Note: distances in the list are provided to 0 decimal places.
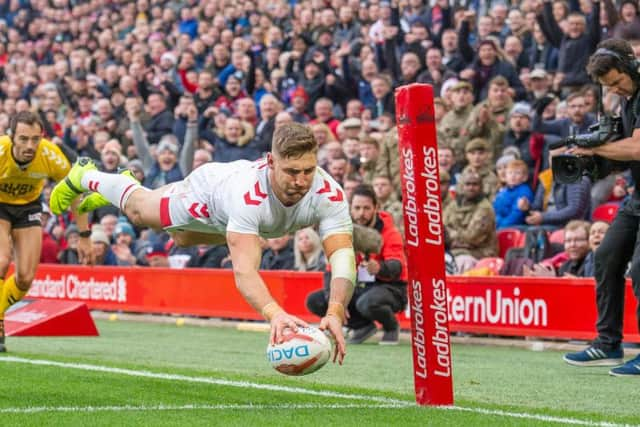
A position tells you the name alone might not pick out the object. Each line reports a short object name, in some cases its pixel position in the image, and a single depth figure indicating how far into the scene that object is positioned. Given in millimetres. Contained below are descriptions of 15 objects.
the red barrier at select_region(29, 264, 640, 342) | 12305
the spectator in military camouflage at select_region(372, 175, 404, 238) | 14859
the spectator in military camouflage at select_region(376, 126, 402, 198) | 16094
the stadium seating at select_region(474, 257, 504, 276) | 13695
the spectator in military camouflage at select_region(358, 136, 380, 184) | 16297
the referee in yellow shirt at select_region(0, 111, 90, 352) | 11195
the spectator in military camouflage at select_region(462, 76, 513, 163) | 15469
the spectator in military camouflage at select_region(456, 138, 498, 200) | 14891
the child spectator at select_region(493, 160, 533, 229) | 14711
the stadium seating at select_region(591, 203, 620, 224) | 13500
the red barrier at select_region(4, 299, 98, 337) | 13328
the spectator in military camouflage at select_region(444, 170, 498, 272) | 14109
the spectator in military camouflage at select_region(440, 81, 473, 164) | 15773
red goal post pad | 7145
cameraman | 8734
